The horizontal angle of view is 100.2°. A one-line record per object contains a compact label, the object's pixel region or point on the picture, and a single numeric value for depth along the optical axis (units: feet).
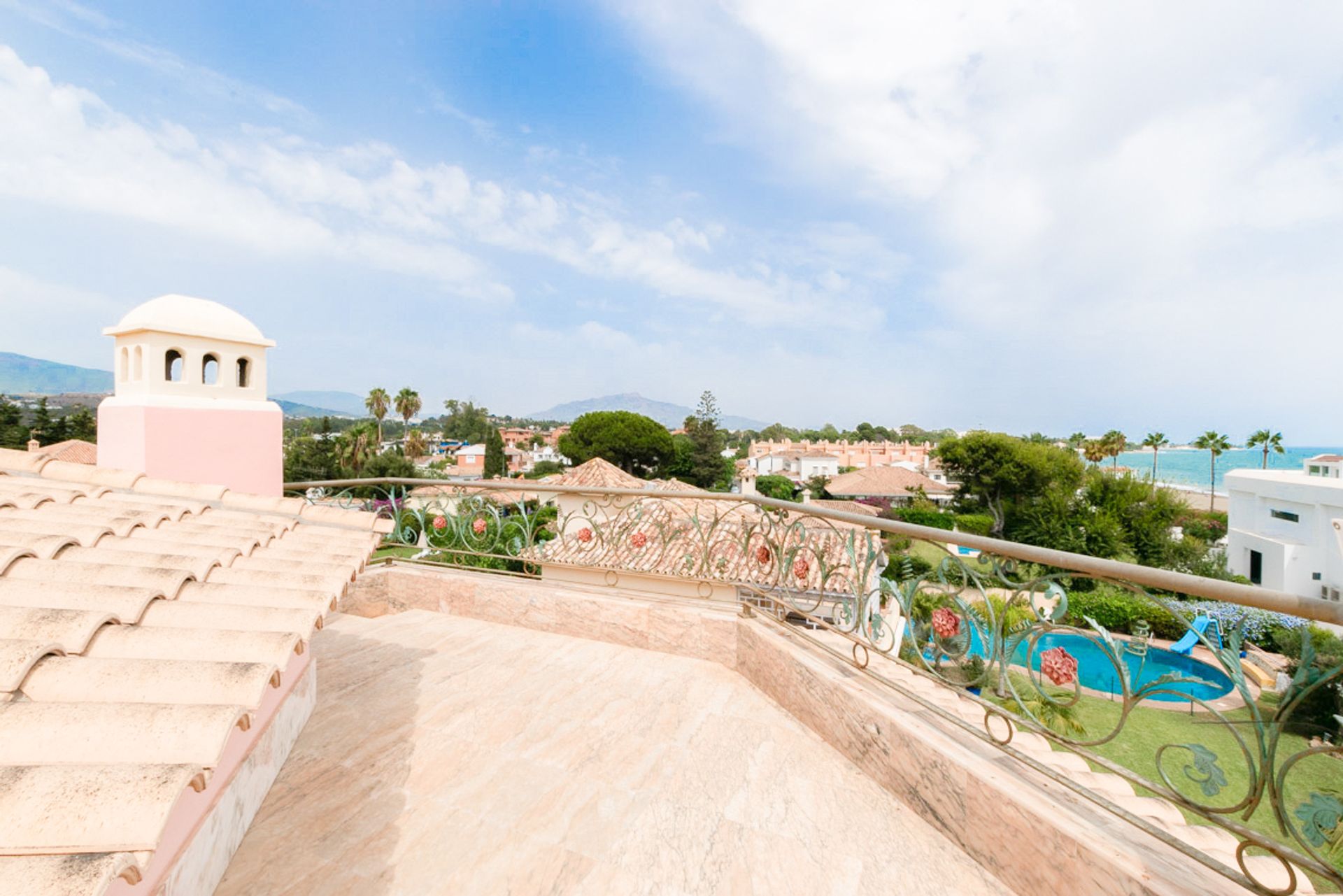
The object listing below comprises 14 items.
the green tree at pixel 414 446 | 168.55
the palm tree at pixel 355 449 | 130.82
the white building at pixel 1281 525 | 64.44
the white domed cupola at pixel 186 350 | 14.84
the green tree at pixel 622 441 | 162.09
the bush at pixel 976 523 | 114.32
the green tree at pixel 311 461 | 124.67
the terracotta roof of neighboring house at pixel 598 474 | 78.18
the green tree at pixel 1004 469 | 118.73
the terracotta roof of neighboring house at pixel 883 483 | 151.64
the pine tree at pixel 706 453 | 182.09
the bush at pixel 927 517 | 116.31
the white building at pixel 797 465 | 222.89
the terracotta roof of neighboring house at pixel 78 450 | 72.49
